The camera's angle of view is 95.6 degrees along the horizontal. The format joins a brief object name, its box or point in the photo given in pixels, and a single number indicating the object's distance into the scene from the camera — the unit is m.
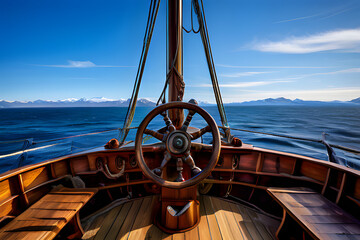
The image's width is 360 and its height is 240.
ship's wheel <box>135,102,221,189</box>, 1.24
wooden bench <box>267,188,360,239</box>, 1.16
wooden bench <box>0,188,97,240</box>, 1.16
